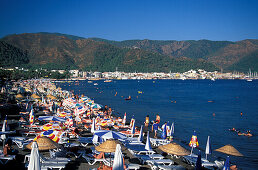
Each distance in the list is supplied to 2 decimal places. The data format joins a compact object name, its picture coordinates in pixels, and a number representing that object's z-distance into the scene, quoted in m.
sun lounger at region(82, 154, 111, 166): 10.68
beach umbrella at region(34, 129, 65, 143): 10.93
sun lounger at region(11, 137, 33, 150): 12.84
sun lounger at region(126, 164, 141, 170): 10.26
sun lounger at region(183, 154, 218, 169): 11.56
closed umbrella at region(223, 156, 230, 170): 9.54
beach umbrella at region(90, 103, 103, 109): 23.01
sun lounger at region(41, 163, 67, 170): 9.59
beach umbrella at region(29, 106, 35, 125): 17.81
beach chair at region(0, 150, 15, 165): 10.38
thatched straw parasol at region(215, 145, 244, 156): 10.68
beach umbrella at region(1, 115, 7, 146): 12.72
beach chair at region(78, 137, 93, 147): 13.80
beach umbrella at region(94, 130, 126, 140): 11.48
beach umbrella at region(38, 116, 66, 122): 16.61
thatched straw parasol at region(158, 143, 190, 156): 9.95
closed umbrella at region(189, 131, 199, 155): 12.41
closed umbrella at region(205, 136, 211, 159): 11.82
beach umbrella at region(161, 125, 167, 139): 15.54
